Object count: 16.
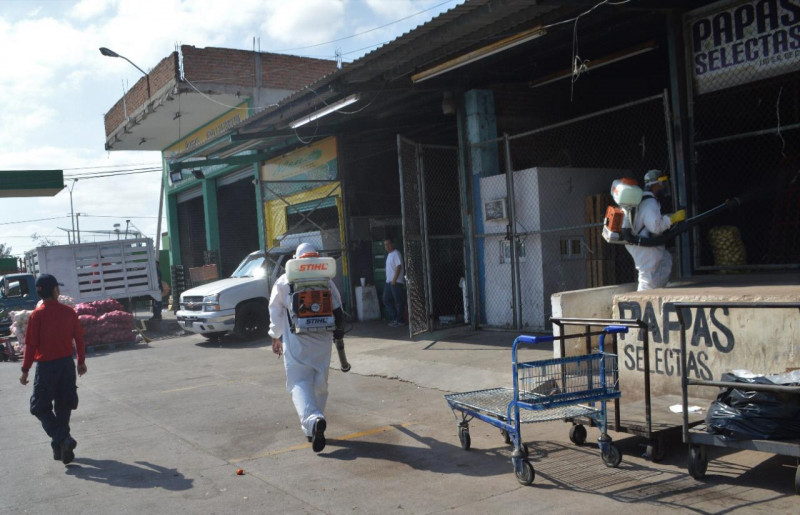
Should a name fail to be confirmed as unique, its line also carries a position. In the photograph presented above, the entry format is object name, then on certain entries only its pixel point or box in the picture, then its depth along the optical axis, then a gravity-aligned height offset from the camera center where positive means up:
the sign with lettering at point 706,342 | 5.41 -0.93
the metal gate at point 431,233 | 11.48 +0.30
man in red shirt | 6.22 -0.82
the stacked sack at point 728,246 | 8.91 -0.20
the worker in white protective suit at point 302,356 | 6.26 -0.90
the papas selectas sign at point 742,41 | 7.82 +2.22
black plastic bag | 4.31 -1.18
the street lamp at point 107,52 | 20.08 +6.37
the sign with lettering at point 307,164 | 16.48 +2.43
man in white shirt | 13.52 -0.68
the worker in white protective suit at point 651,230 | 7.21 +0.06
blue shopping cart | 4.83 -1.08
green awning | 20.83 +2.87
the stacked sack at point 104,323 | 15.41 -1.16
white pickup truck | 14.27 -0.86
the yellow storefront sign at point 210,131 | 21.89 +4.59
